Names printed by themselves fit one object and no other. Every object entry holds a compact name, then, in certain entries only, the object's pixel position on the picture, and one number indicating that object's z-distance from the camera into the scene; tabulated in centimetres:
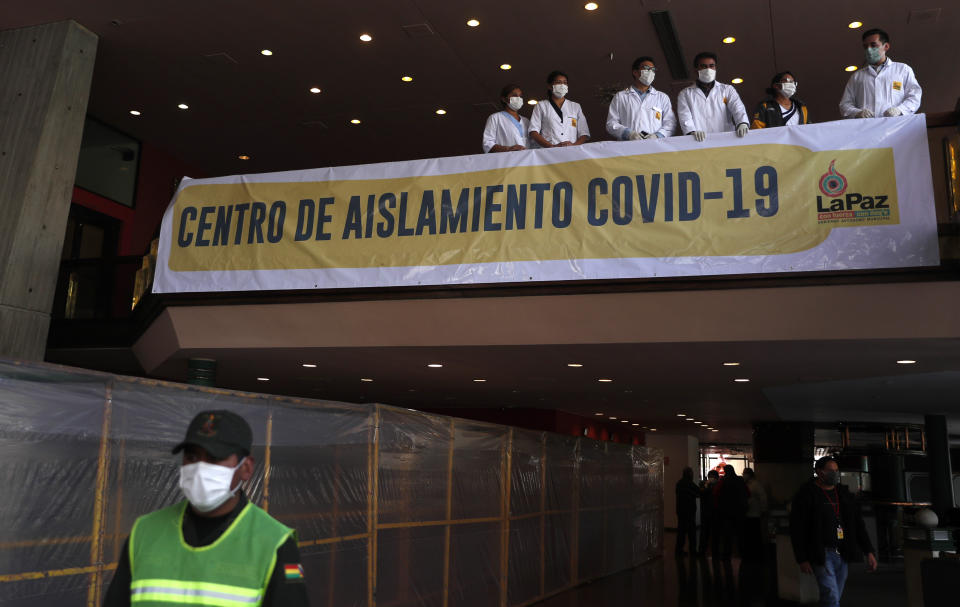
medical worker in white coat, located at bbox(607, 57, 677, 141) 830
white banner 669
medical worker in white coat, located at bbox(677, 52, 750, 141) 809
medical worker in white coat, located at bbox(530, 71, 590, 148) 879
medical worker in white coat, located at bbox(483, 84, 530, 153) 880
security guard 236
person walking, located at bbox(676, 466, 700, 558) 1777
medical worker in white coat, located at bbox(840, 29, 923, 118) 772
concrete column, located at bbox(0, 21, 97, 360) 969
